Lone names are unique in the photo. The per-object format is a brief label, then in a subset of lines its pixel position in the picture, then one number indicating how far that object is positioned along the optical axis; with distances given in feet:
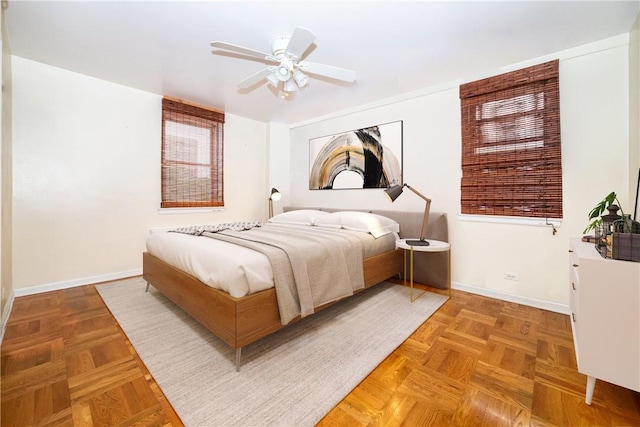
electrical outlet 8.63
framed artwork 11.45
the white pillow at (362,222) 9.64
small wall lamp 14.05
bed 5.20
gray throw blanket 5.96
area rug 4.33
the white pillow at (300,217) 11.47
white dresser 4.03
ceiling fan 6.26
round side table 8.36
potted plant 5.32
